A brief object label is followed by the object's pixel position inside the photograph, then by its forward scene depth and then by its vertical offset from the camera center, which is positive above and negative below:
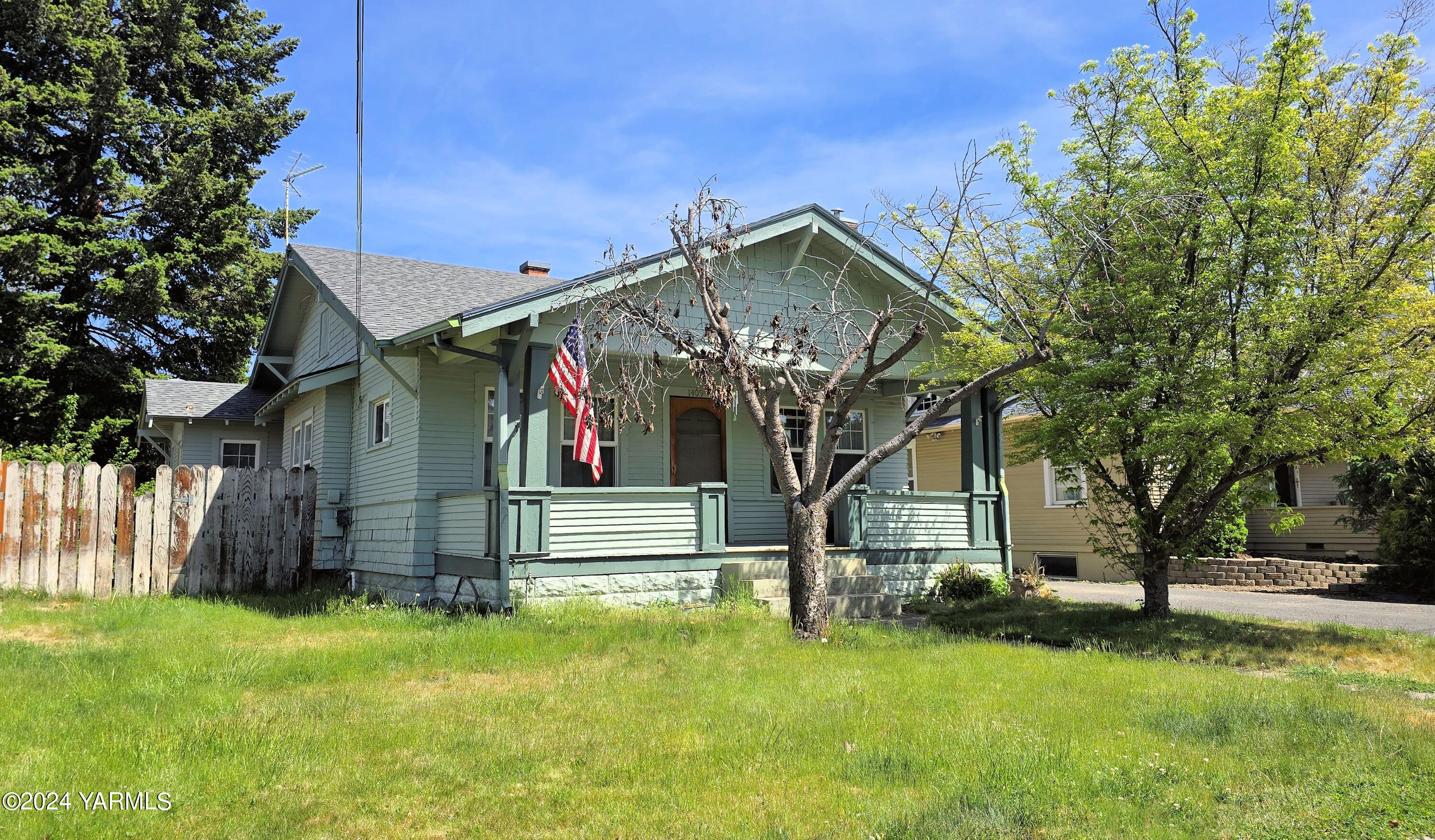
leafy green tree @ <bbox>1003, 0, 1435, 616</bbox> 10.12 +2.44
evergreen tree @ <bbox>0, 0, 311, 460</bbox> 22.78 +8.29
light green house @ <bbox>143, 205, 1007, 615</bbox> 11.45 +0.72
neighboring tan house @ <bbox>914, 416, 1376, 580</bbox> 20.86 -0.41
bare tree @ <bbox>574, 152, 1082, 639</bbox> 9.88 +2.35
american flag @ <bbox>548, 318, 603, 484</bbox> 10.88 +1.49
